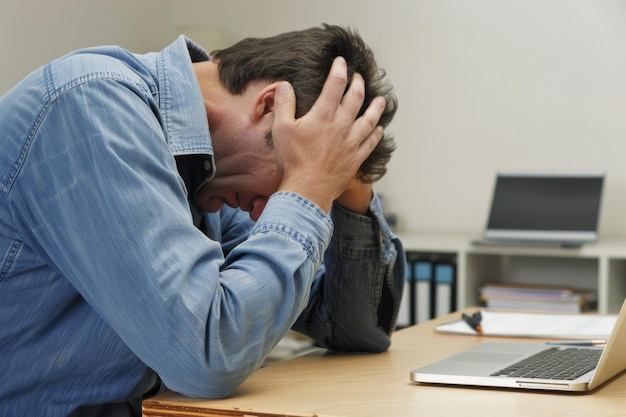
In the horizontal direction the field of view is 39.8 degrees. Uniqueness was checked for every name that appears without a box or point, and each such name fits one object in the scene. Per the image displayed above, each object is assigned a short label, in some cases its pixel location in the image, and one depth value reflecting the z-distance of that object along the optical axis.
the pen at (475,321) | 1.51
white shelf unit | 2.88
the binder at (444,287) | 3.10
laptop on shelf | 3.02
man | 0.92
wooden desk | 0.90
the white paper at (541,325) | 1.47
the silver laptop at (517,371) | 0.99
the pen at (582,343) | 1.36
